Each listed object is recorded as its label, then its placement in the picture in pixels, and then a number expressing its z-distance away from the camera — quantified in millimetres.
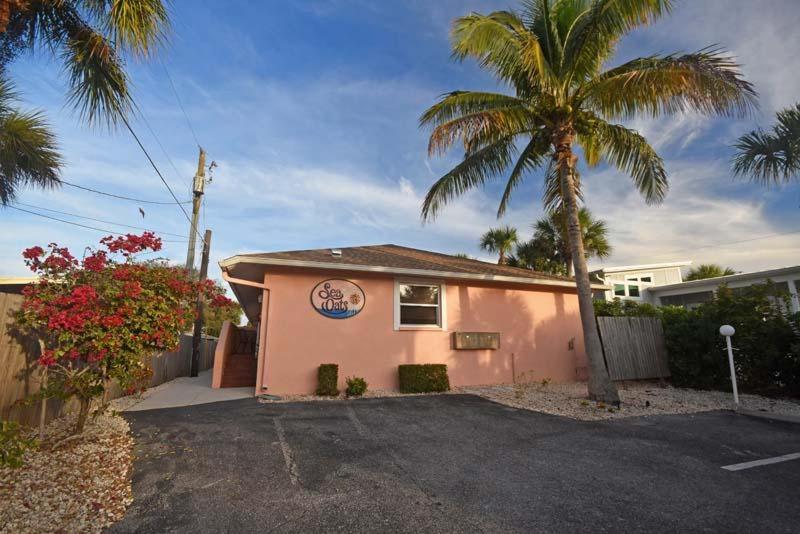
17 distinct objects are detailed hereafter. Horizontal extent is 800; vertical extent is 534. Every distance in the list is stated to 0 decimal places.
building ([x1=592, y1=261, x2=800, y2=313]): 14898
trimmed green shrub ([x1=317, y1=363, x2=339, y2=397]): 8266
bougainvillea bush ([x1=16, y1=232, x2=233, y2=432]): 4430
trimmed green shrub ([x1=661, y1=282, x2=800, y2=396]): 8867
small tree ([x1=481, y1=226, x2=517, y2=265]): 22781
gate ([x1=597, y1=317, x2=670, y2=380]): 10656
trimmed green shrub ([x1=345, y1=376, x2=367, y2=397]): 8383
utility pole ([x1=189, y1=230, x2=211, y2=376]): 13371
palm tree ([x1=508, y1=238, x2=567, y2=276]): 19681
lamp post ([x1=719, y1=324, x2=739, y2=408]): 7672
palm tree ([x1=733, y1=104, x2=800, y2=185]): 8852
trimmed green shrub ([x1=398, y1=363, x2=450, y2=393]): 8883
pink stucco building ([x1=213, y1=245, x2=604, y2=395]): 8594
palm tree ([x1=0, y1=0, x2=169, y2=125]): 4648
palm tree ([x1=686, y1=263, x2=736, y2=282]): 24719
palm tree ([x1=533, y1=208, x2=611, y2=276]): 18703
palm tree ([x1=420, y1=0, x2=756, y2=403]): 7199
